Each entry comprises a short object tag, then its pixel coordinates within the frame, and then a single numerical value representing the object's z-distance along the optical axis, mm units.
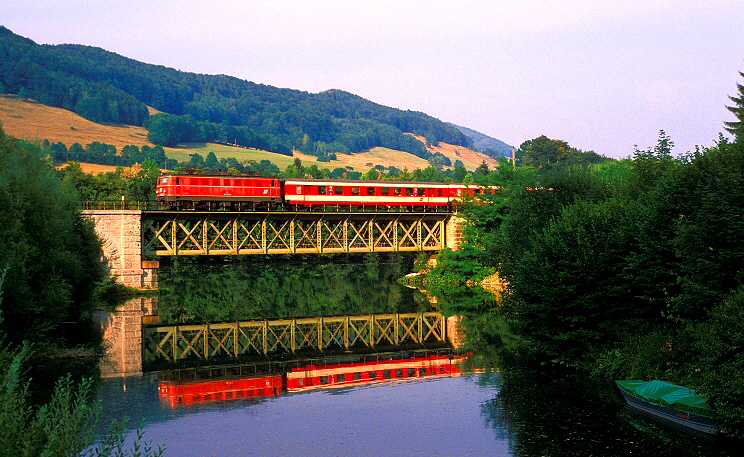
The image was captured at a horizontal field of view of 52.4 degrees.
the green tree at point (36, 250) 34500
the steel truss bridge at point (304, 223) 69500
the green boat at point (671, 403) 26953
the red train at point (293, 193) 71312
